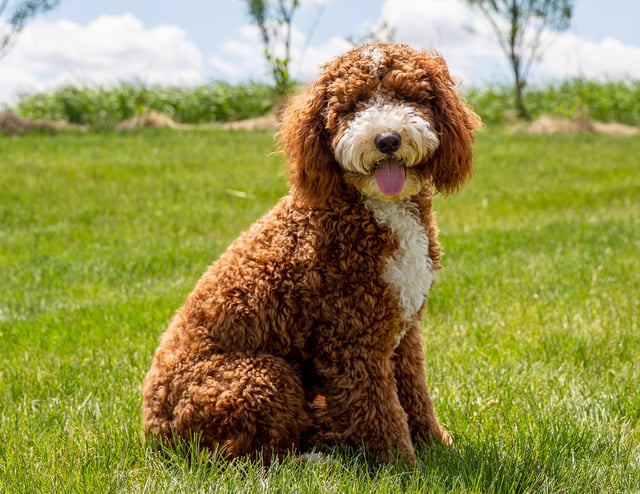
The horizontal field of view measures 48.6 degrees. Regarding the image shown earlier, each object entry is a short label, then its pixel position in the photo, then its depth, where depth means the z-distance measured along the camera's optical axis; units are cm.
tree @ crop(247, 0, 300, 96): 2006
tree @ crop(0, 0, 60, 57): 1756
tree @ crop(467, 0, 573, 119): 2309
